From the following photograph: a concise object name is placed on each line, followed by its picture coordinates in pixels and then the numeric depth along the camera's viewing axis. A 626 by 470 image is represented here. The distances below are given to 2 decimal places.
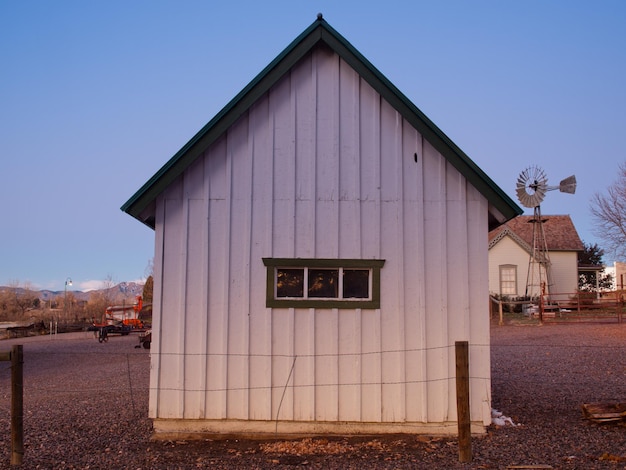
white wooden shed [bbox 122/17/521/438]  9.62
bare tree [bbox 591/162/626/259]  42.66
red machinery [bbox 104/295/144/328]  40.12
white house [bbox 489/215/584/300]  44.72
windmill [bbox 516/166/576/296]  40.53
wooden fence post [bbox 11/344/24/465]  7.84
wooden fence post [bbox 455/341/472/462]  7.43
